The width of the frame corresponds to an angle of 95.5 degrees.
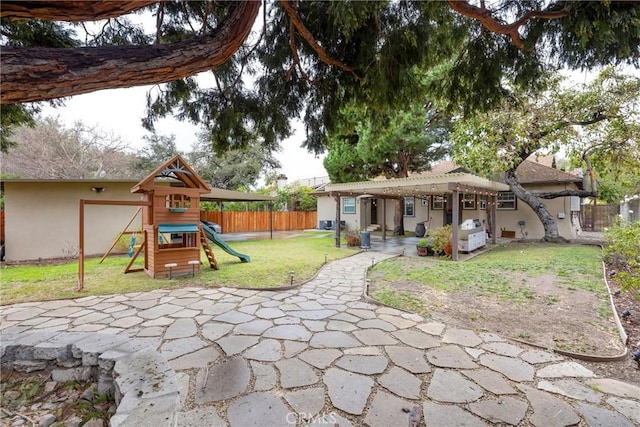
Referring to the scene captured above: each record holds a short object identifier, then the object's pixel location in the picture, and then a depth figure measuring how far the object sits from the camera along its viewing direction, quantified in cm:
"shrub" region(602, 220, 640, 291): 370
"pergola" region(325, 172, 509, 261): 816
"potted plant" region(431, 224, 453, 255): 902
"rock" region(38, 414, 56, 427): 223
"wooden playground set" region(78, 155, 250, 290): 606
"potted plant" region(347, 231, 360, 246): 1120
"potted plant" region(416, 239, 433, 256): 933
